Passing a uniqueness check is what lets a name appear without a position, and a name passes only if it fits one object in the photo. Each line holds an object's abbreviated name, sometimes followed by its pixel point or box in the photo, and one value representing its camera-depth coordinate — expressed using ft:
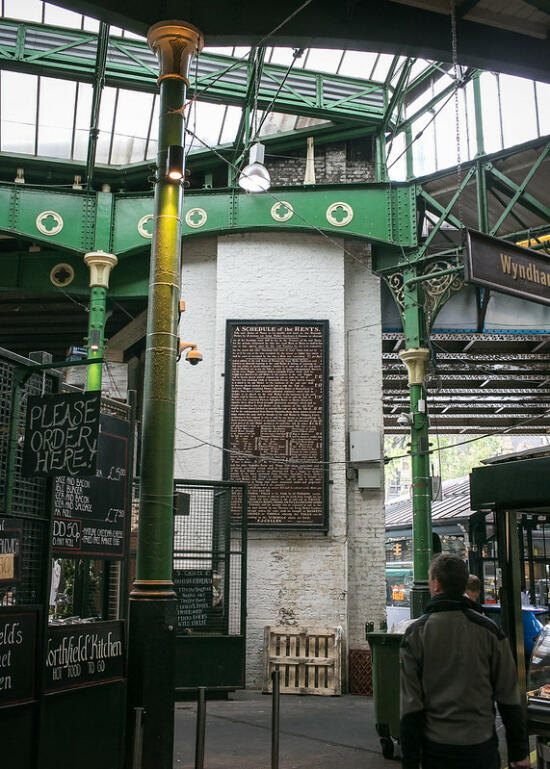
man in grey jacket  11.68
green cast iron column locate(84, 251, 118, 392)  48.93
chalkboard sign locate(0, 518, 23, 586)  17.81
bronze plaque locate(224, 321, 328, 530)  45.03
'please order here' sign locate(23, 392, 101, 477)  18.69
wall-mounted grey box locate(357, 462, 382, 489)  46.32
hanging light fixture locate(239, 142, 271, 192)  40.98
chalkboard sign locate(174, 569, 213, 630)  37.78
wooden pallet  40.98
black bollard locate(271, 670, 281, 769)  20.39
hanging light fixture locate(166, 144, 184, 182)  22.50
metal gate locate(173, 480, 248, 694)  37.42
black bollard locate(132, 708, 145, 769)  16.14
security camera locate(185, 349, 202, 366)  43.60
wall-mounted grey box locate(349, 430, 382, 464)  46.29
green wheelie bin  24.99
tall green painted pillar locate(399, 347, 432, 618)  44.62
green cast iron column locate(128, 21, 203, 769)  19.61
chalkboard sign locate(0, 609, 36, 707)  16.87
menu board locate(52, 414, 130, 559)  20.76
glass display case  18.33
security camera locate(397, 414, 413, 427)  53.47
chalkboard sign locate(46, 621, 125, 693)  18.66
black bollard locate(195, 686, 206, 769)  18.14
